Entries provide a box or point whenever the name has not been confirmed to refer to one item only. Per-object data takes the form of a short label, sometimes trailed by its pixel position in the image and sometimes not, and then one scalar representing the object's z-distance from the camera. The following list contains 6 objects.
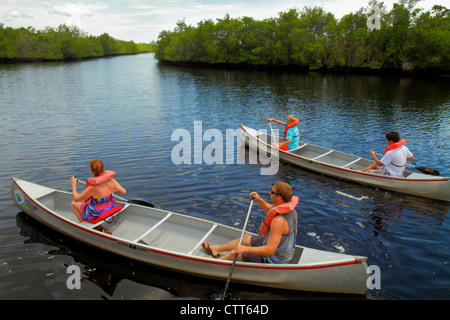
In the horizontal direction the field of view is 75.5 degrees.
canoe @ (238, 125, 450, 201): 10.23
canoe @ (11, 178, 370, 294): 5.84
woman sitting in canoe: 7.39
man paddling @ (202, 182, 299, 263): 5.48
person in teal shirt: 14.30
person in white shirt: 10.30
